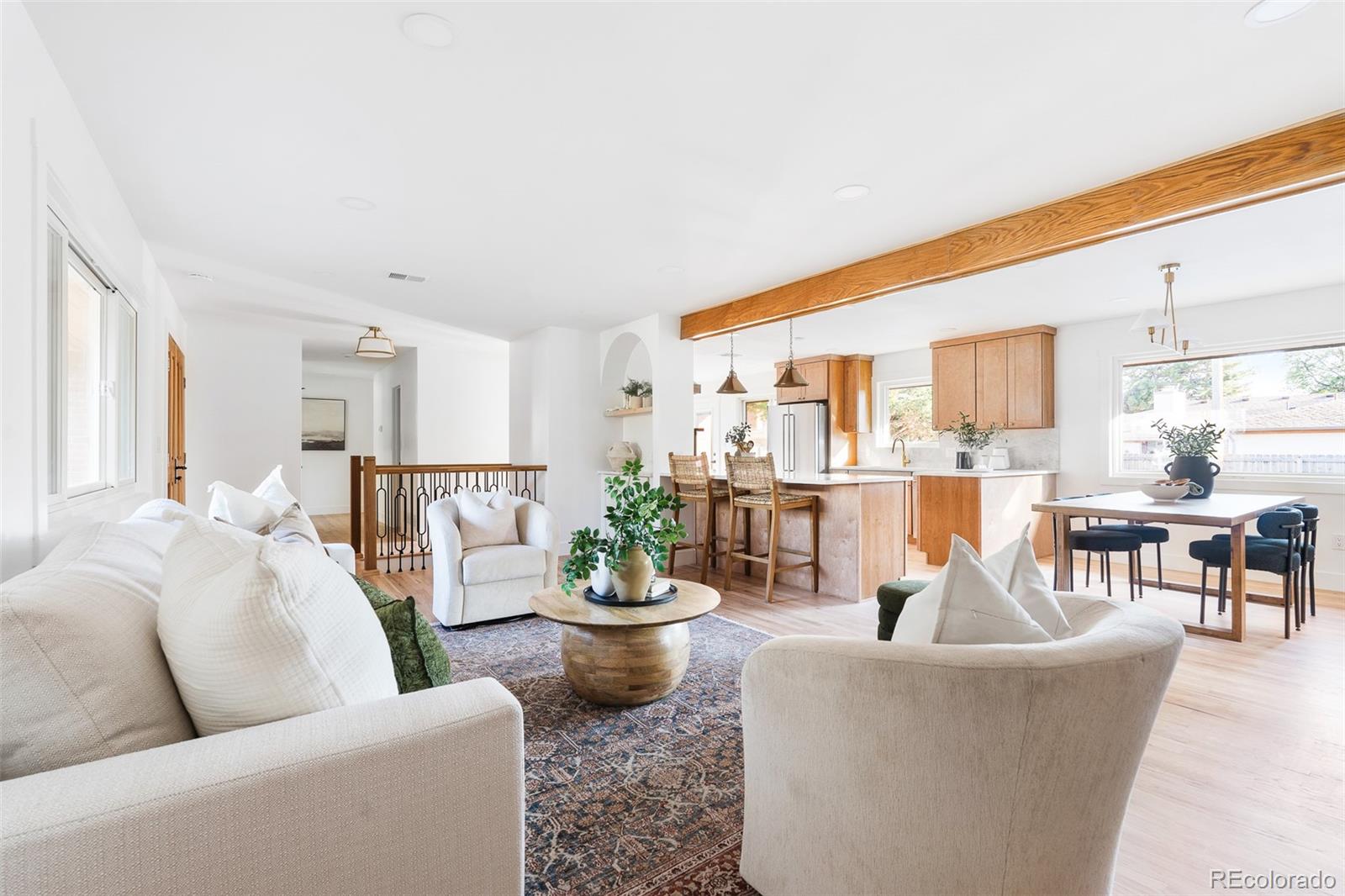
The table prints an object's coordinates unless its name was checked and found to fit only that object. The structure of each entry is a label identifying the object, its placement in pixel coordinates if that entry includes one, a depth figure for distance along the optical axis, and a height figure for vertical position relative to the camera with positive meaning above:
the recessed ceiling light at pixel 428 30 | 1.78 +1.23
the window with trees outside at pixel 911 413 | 7.56 +0.44
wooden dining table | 3.35 -0.37
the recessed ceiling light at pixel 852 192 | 2.86 +1.20
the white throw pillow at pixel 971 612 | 1.21 -0.33
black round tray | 2.62 -0.66
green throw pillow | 1.46 -0.49
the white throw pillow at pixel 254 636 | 0.94 -0.30
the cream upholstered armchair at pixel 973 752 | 1.05 -0.56
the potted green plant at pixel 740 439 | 5.45 +0.09
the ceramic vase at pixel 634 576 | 2.62 -0.55
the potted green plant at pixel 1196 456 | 4.14 -0.05
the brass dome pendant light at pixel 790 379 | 5.55 +0.62
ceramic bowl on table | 3.78 -0.27
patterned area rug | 1.61 -1.09
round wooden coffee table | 2.45 -0.82
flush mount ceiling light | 6.10 +1.02
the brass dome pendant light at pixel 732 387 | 5.79 +0.57
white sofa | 0.75 -0.45
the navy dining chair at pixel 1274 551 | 3.57 -0.63
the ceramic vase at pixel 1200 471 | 4.13 -0.15
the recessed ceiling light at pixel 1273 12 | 1.69 +1.21
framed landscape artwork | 9.45 +0.35
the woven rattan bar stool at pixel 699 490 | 4.87 -0.35
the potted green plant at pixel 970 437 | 6.53 +0.12
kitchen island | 4.44 -0.63
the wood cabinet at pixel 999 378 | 6.17 +0.73
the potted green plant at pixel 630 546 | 2.62 -0.42
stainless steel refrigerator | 7.98 +0.13
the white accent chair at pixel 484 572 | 3.63 -0.75
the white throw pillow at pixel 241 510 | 2.73 -0.28
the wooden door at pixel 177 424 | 5.09 +0.21
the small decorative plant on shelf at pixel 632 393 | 6.04 +0.54
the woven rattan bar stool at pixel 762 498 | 4.39 -0.38
